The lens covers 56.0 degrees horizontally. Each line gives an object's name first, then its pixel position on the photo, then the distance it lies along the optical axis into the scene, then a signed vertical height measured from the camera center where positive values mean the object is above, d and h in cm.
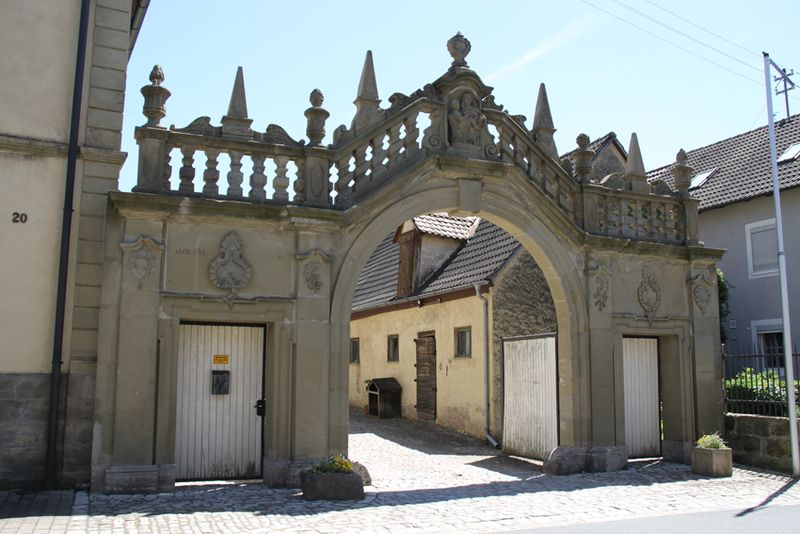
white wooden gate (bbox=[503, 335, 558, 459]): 1334 -50
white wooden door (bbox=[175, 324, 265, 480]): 1025 -49
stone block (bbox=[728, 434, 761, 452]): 1280 -123
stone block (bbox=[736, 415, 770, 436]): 1270 -91
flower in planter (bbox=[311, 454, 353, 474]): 931 -120
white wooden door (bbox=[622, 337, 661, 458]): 1339 -48
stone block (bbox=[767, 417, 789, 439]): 1235 -90
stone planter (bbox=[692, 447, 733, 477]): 1177 -141
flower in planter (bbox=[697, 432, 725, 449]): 1199 -112
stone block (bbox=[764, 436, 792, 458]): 1225 -123
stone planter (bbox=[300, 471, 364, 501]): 916 -143
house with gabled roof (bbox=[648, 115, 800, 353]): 1873 +374
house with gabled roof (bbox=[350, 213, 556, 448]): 1670 +135
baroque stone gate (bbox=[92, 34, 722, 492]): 975 +166
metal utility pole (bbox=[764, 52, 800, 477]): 1178 +100
